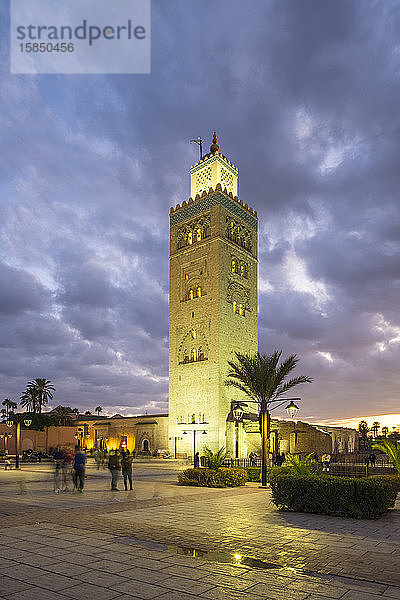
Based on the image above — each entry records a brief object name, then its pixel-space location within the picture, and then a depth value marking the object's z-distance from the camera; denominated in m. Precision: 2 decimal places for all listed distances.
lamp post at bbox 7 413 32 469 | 30.92
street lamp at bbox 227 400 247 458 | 43.26
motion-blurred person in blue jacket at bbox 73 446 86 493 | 16.91
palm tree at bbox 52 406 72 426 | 83.28
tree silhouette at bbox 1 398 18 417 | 93.62
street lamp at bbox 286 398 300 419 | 20.60
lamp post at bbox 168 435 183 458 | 47.57
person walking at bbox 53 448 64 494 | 16.95
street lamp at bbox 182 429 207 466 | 45.69
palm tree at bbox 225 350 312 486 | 23.31
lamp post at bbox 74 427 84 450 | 60.23
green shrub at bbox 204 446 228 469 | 20.44
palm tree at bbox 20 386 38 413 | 83.15
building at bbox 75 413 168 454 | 51.88
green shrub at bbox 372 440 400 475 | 15.84
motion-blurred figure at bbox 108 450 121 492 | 17.48
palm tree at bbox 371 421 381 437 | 121.00
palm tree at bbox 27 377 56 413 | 82.69
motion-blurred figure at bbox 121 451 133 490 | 17.53
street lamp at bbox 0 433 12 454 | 52.83
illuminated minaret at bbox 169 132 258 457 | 46.50
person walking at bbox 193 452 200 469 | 29.97
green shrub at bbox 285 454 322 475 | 13.18
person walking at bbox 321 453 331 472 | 25.08
